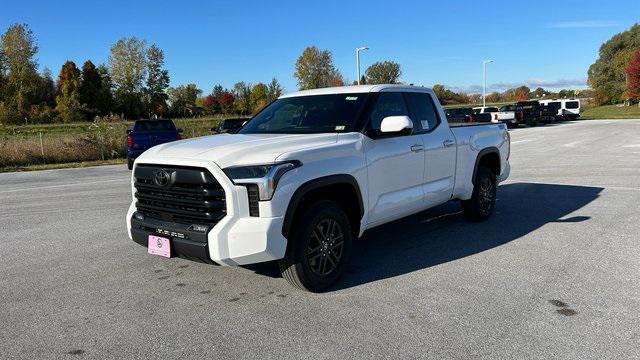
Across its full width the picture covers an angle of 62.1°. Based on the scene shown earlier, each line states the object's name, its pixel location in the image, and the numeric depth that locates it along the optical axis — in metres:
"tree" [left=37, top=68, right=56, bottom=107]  85.50
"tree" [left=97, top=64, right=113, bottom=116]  89.12
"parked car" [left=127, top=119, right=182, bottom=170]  16.86
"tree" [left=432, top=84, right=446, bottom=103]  94.76
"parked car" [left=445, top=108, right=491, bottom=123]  29.26
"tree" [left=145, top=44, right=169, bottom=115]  92.00
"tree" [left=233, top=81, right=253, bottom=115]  100.25
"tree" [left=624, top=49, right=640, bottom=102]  68.44
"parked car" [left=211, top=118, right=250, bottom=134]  25.24
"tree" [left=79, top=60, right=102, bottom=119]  86.06
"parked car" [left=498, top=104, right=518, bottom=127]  39.03
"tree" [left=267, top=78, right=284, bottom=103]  85.69
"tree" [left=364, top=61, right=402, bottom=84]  77.56
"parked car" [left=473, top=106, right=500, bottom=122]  40.78
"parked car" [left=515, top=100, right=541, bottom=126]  39.73
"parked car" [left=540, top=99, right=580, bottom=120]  49.53
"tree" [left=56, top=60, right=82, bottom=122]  79.88
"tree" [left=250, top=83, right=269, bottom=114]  98.03
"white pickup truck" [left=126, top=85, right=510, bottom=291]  4.15
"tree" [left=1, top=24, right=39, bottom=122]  74.31
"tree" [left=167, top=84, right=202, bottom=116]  102.88
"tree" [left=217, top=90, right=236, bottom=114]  121.79
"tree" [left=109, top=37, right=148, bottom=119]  90.19
